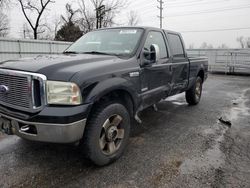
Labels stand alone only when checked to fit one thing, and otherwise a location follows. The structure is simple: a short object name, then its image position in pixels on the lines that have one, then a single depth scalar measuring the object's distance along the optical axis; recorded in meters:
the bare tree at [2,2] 24.46
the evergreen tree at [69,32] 32.60
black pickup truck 2.45
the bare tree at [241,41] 58.83
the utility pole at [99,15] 34.58
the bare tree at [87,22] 35.88
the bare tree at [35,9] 29.54
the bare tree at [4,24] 44.25
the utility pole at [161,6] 40.96
